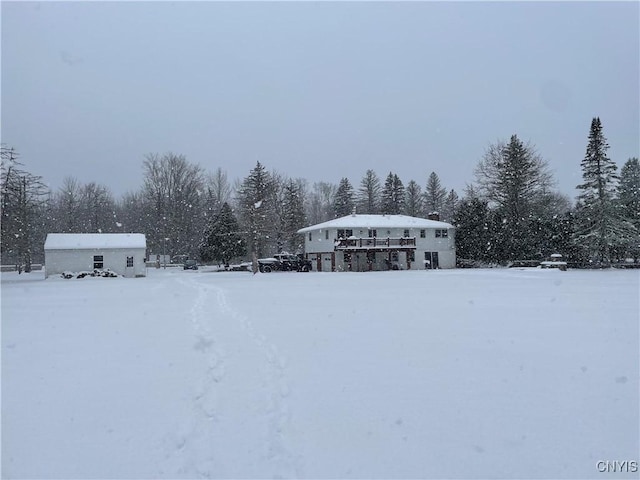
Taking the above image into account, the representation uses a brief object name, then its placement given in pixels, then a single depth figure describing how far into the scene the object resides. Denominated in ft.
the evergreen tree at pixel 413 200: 250.16
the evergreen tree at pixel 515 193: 154.71
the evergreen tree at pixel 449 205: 248.93
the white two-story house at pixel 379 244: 151.94
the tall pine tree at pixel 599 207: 133.90
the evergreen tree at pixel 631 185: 170.60
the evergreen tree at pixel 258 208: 173.27
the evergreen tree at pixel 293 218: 200.23
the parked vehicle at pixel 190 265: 165.89
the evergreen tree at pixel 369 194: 243.60
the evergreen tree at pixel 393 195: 228.43
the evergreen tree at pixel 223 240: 175.01
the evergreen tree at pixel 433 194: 252.62
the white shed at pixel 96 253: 131.23
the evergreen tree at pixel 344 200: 233.14
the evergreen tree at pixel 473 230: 161.38
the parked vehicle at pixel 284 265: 153.79
